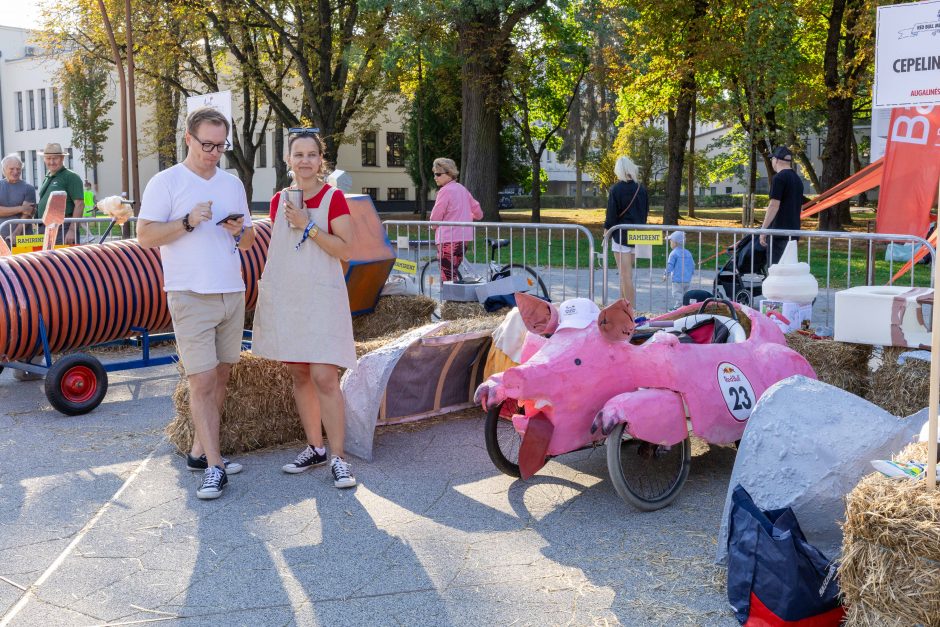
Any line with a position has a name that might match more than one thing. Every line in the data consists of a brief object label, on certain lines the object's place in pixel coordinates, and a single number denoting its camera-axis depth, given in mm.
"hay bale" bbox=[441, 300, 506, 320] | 9062
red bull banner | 10281
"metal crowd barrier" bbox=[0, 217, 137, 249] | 10932
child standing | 9141
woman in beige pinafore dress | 5133
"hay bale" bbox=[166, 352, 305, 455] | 5918
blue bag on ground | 3369
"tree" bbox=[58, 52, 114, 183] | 41531
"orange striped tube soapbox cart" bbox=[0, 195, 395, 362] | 7348
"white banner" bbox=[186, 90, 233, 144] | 11250
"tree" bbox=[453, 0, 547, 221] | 23125
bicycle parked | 10777
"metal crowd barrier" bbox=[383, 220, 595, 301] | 9969
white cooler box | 5527
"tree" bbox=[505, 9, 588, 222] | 25750
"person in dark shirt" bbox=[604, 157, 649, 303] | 10820
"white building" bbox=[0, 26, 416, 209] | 54531
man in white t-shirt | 4934
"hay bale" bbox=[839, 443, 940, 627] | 2920
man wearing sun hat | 10922
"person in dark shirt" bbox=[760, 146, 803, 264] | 9711
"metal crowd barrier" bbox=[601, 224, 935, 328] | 7473
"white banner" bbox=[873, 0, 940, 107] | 6332
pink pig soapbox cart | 4801
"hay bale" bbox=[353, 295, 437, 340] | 9461
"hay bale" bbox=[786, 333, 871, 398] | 6195
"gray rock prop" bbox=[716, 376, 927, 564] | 3871
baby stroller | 8711
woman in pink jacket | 11023
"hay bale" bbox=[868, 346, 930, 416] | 5832
